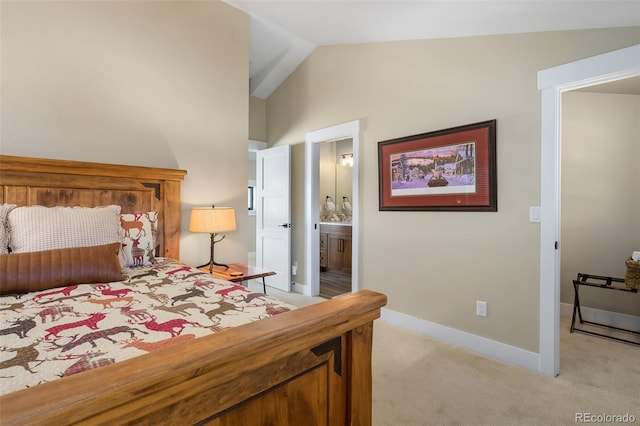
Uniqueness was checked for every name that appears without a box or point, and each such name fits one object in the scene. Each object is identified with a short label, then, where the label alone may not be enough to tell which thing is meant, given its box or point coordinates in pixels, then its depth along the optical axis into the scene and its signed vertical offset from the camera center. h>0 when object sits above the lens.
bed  0.54 -0.39
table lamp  2.60 -0.07
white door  4.28 -0.03
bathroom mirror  6.10 +0.67
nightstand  2.61 -0.53
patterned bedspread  0.84 -0.39
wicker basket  2.63 -0.54
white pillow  1.69 -0.09
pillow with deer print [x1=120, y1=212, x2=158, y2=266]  2.11 -0.19
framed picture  2.54 +0.36
